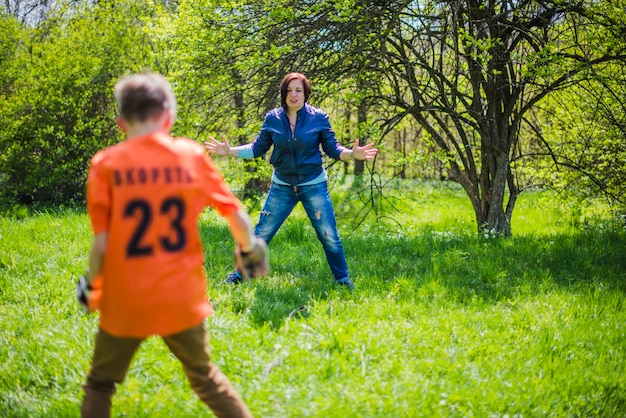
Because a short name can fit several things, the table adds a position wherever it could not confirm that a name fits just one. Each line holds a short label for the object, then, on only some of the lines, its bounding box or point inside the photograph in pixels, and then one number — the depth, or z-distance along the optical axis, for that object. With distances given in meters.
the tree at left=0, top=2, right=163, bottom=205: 10.06
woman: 4.86
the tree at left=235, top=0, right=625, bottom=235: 6.29
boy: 2.21
